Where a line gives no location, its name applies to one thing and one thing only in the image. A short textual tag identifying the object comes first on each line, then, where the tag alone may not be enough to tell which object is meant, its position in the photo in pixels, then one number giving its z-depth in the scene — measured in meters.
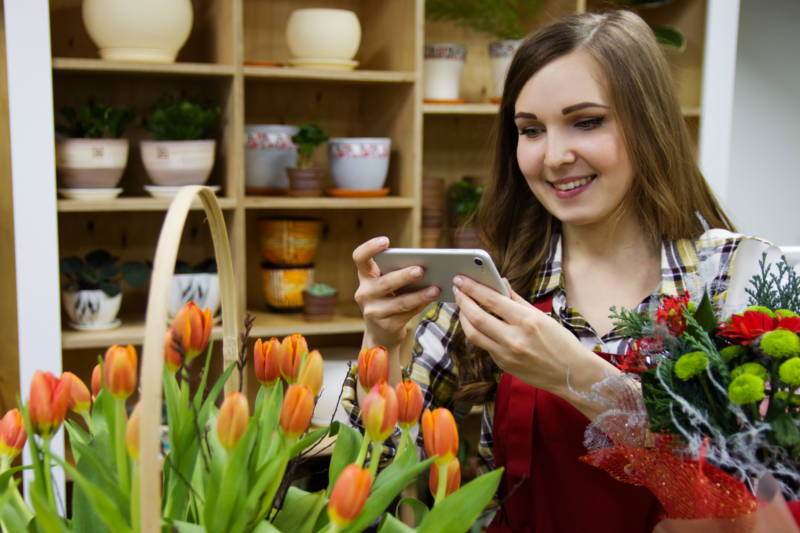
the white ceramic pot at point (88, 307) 2.02
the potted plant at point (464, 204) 2.38
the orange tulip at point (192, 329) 0.64
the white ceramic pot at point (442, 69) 2.31
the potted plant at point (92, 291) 2.02
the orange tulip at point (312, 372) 0.66
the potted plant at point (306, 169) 2.18
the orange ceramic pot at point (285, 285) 2.27
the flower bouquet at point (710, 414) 0.59
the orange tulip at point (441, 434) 0.64
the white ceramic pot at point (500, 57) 2.33
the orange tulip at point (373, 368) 0.70
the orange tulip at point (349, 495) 0.57
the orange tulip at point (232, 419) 0.59
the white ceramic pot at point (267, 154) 2.19
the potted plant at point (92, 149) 1.97
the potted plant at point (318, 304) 2.22
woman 1.18
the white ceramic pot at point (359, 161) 2.21
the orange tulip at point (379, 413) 0.62
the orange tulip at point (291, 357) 0.71
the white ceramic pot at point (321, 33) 2.14
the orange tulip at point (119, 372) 0.60
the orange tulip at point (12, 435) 0.68
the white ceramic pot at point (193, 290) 2.09
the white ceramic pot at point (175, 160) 2.05
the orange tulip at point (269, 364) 0.72
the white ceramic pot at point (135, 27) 1.97
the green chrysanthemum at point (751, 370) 0.61
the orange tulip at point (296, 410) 0.63
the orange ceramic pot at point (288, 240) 2.24
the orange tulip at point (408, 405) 0.68
